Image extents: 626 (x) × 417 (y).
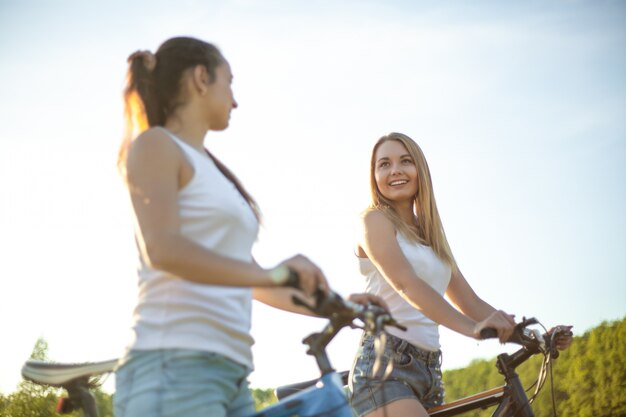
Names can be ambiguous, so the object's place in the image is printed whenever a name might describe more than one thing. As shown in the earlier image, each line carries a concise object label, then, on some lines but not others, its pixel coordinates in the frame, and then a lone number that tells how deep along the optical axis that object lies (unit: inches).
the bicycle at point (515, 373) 162.2
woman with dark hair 81.7
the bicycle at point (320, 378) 91.1
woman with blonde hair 148.3
